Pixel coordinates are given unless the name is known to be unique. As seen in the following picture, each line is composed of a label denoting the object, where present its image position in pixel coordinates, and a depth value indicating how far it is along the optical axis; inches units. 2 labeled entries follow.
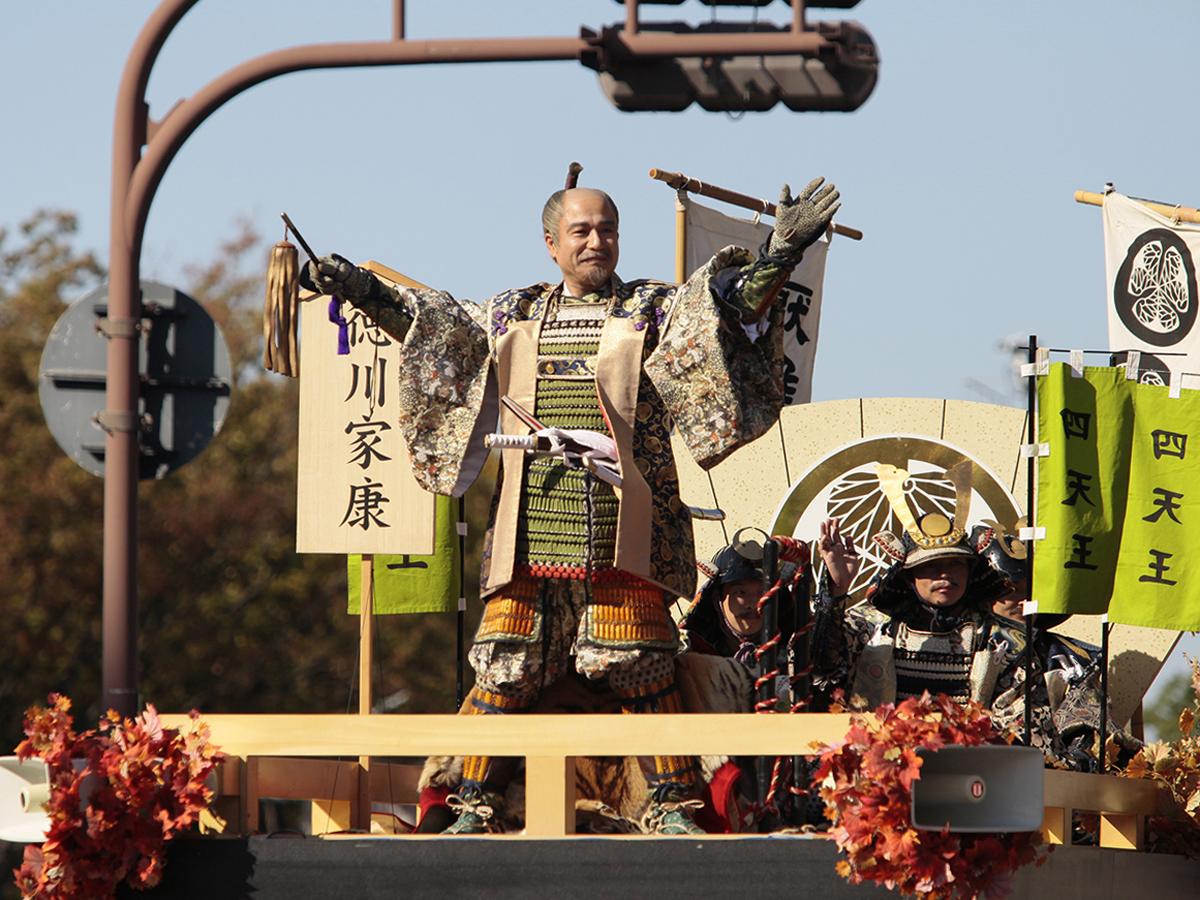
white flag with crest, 910.4
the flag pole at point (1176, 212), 940.0
